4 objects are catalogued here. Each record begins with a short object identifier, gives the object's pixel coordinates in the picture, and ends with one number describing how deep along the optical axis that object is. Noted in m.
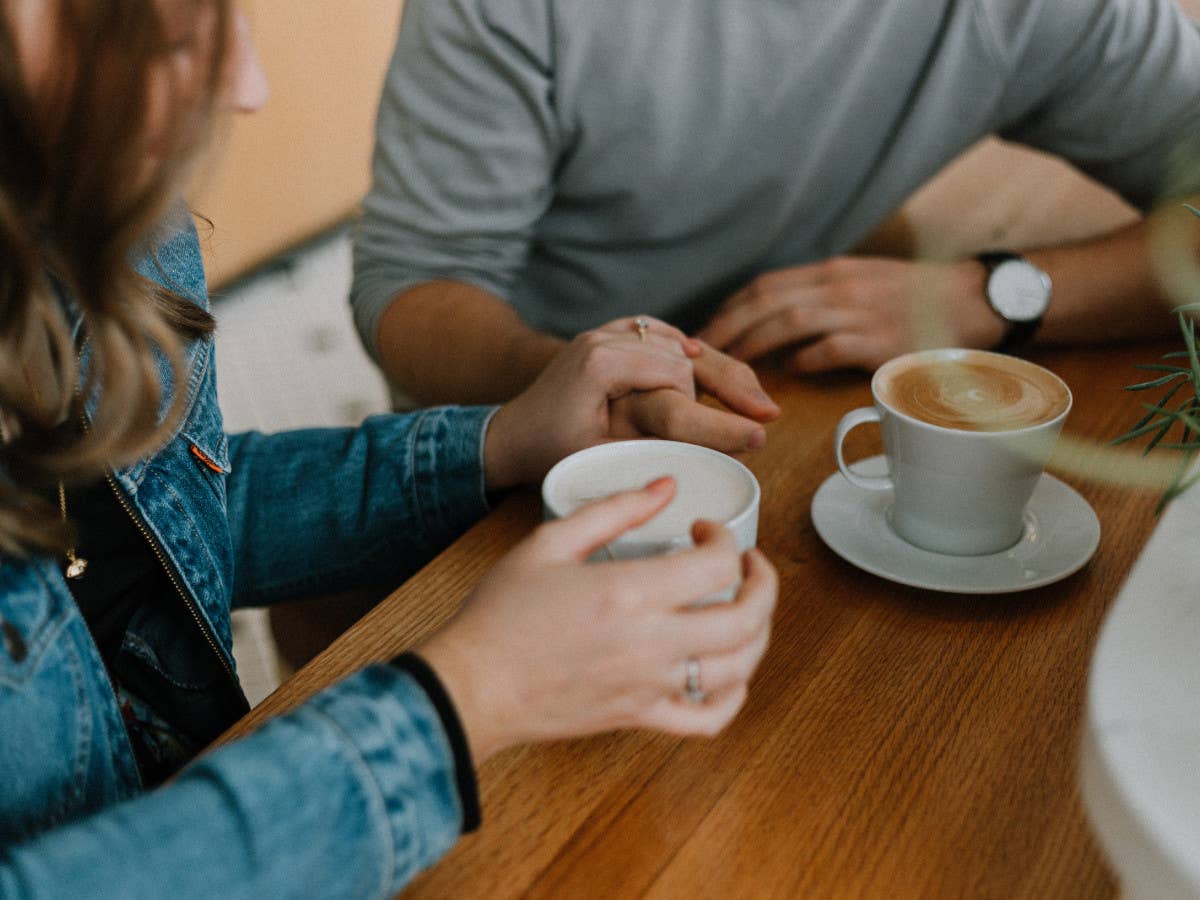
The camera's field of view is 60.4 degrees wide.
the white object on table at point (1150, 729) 0.34
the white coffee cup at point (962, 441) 0.65
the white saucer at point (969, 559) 0.66
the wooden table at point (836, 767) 0.49
